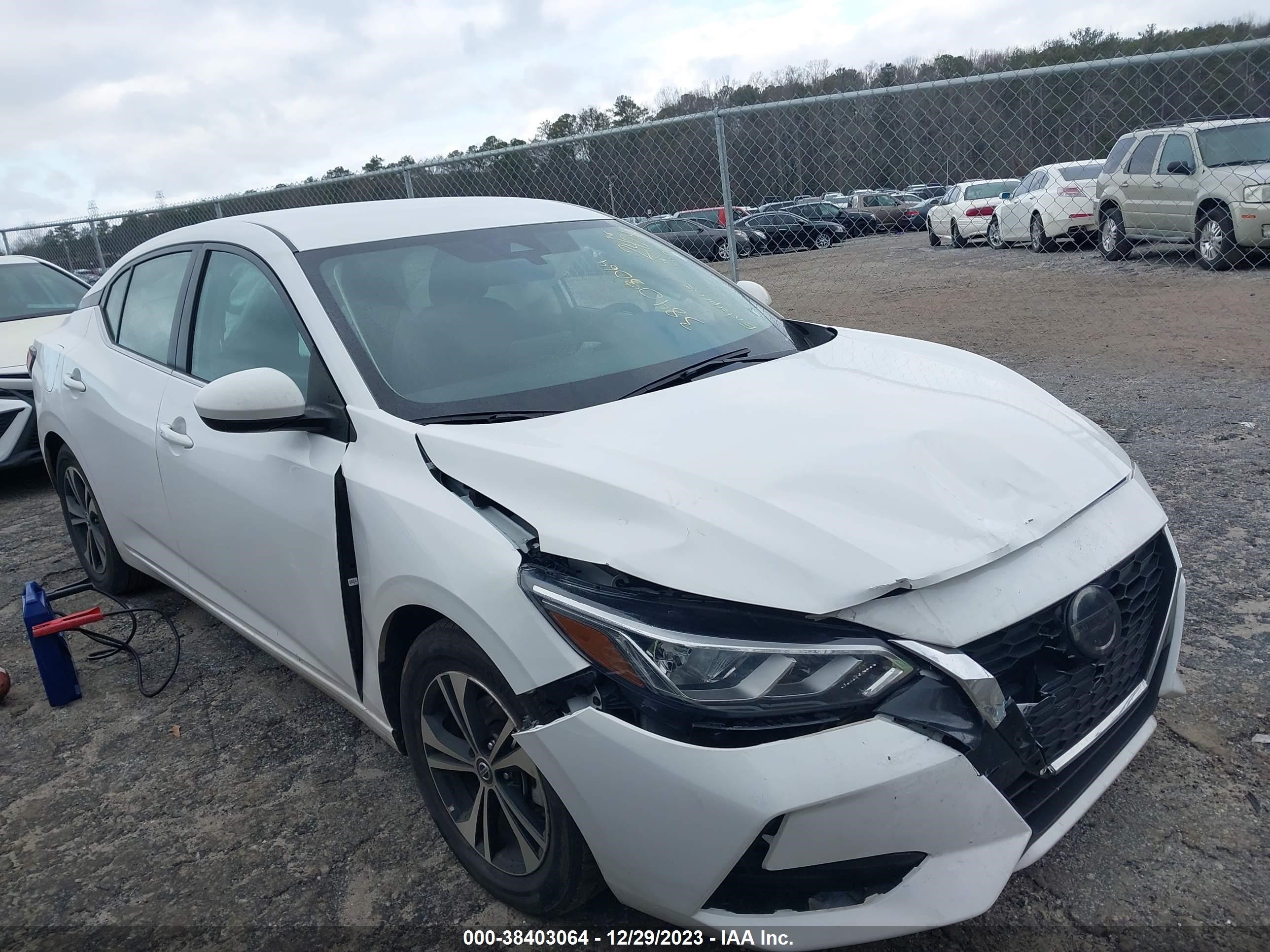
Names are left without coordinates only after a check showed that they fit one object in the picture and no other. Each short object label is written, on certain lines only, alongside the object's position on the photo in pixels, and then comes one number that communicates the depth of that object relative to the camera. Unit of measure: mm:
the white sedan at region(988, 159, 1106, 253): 14180
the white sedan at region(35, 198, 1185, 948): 1755
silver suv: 10453
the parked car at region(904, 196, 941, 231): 18906
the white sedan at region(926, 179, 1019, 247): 19266
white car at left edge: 6336
